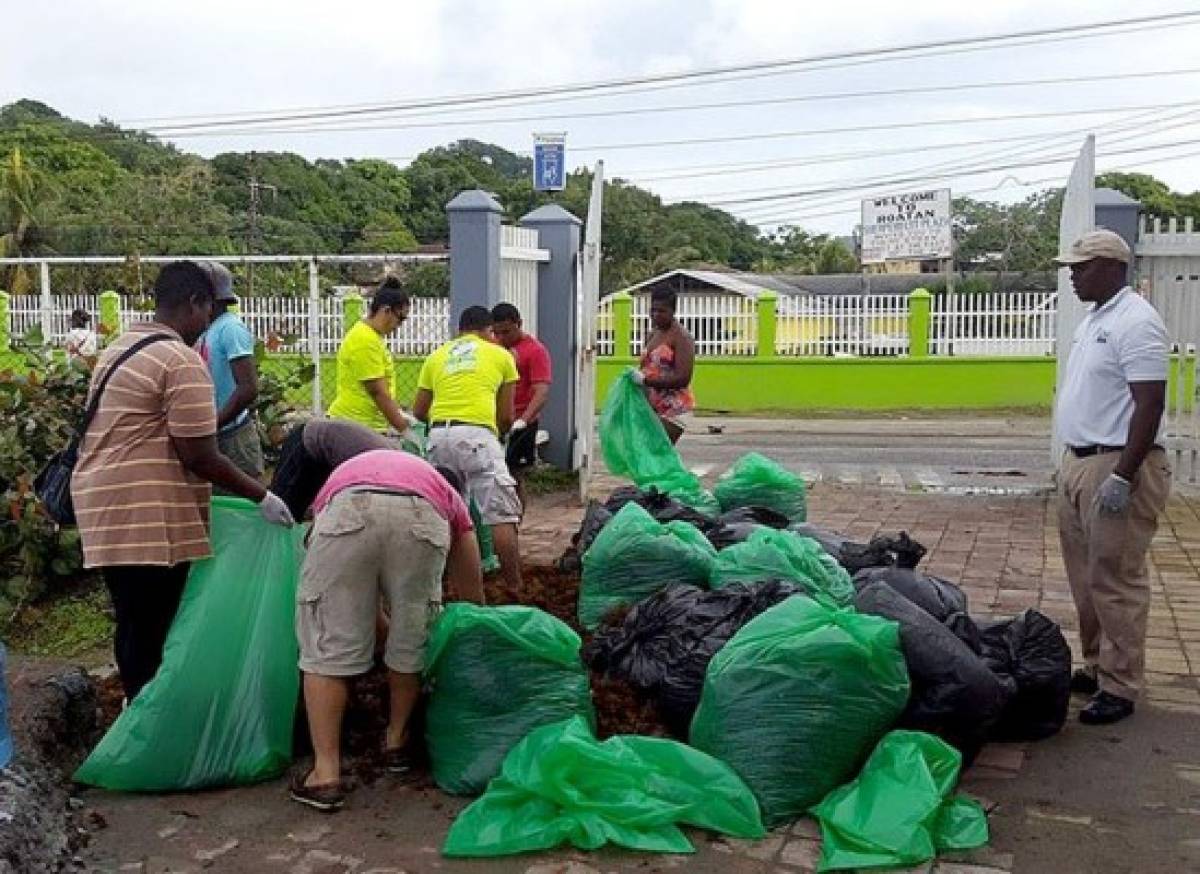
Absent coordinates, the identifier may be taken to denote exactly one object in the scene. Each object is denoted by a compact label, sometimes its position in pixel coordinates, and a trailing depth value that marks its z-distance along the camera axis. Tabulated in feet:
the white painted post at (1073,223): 28.60
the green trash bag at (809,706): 11.78
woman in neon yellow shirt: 20.86
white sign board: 83.87
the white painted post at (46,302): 41.29
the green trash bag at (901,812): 10.87
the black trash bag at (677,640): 13.25
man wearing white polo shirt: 14.21
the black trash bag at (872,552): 17.80
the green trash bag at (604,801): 11.09
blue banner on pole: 49.16
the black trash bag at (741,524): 18.31
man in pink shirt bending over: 12.23
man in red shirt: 23.98
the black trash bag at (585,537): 19.44
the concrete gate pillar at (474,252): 28.55
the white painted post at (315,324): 33.06
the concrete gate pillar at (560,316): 32.12
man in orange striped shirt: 12.76
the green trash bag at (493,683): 12.56
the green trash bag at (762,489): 22.15
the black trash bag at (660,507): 18.97
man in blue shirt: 17.92
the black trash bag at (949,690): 12.47
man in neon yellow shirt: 19.25
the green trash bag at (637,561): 16.51
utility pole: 115.14
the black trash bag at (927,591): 14.55
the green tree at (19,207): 104.12
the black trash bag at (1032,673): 13.75
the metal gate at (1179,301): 28.04
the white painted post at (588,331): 28.37
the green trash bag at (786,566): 15.78
